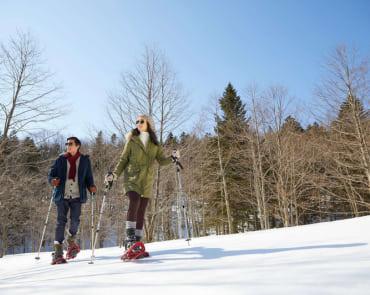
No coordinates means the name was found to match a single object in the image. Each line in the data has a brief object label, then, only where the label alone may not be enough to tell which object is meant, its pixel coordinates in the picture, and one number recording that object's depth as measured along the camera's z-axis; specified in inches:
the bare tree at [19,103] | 467.8
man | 186.4
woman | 164.1
